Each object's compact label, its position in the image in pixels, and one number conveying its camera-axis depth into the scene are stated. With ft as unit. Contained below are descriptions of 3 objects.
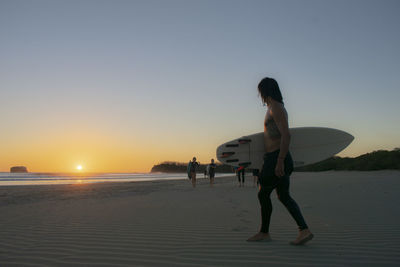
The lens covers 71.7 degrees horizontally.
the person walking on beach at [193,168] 48.63
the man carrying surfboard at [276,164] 10.00
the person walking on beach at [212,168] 51.73
